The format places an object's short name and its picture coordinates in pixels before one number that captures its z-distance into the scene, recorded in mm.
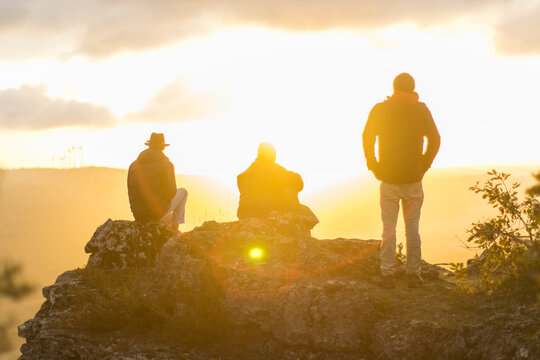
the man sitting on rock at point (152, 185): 11688
